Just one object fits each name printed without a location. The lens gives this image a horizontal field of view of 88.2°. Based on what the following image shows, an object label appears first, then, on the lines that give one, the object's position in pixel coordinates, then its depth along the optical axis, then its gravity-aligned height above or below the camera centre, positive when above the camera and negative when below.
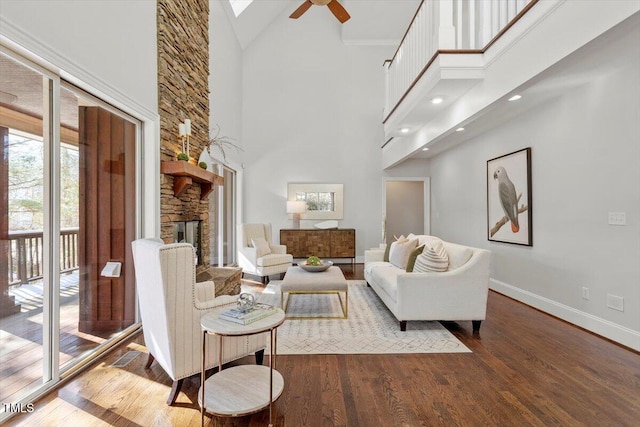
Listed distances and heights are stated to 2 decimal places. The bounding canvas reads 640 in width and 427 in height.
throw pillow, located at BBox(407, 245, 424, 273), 3.60 -0.48
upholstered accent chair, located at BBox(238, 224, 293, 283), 5.46 -0.70
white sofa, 3.17 -0.76
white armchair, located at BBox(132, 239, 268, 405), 1.92 -0.58
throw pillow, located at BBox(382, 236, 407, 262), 4.95 -0.60
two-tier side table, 1.76 -1.02
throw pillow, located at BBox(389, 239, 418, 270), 4.22 -0.50
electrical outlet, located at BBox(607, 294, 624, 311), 2.90 -0.79
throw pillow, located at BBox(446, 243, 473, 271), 3.32 -0.43
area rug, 2.81 -1.14
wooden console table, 7.00 -0.59
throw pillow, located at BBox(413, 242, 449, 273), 3.31 -0.49
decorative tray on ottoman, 4.03 -0.65
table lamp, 7.10 +0.16
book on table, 1.89 -0.59
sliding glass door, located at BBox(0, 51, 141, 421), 1.93 -0.09
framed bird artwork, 4.04 +0.21
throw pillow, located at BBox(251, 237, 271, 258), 5.61 -0.55
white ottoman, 3.52 -0.76
